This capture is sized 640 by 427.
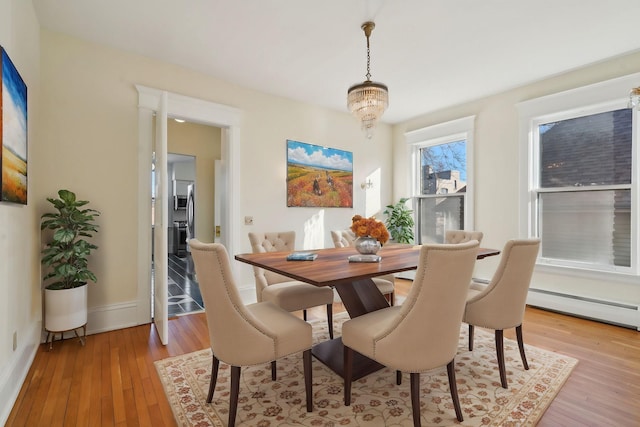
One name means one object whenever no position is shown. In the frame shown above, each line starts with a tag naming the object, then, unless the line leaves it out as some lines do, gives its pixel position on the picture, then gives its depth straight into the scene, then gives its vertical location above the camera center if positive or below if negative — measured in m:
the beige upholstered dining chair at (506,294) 1.94 -0.53
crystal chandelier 2.46 +0.95
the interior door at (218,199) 4.73 +0.25
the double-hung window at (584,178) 3.21 +0.44
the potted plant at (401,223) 5.14 -0.14
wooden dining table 1.70 -0.34
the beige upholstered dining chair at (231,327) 1.52 -0.60
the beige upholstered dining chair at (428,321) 1.41 -0.52
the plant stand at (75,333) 2.57 -1.09
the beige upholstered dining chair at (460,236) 3.12 -0.23
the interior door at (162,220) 2.66 -0.05
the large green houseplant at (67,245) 2.51 -0.28
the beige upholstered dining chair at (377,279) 2.98 -0.66
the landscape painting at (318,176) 4.31 +0.59
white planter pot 2.50 -0.80
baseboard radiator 3.05 -1.02
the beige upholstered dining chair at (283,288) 2.47 -0.64
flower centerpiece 2.28 -0.15
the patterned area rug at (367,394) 1.68 -1.15
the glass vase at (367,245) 2.31 -0.24
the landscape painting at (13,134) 1.65 +0.49
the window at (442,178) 4.57 +0.61
